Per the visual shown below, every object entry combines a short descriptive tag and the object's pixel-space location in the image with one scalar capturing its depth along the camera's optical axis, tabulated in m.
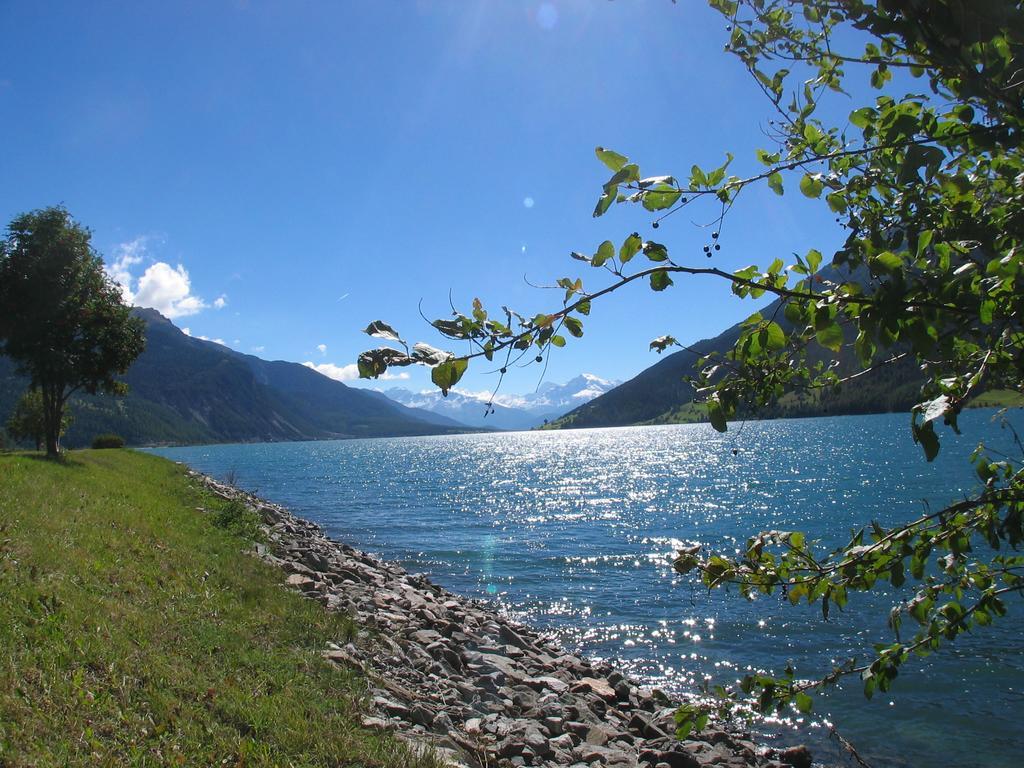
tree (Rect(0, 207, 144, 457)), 32.56
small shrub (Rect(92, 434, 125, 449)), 70.44
